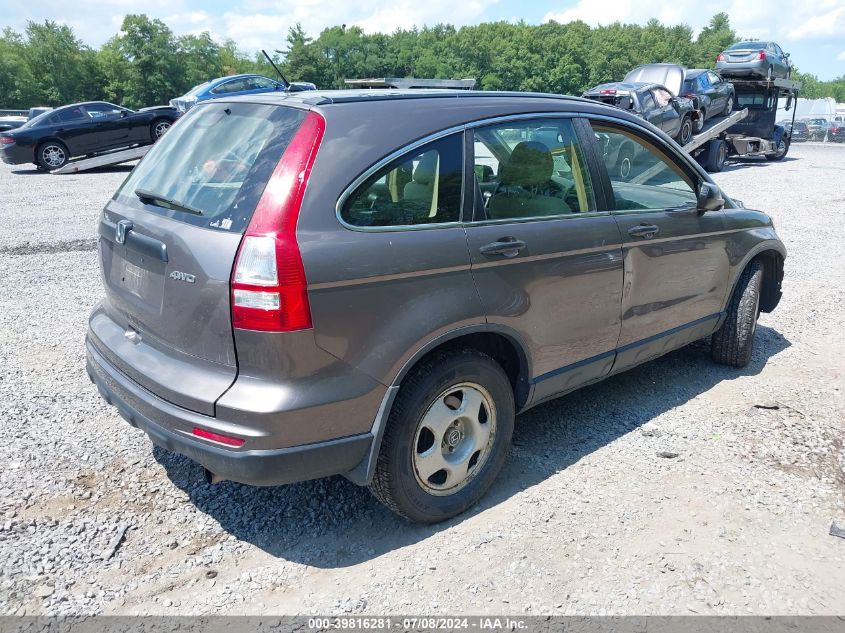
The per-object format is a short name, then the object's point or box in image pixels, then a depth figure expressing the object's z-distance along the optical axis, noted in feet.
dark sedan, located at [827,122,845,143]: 108.99
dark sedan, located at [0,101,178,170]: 53.93
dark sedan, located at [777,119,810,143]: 112.78
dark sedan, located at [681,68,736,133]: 55.42
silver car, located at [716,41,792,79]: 63.31
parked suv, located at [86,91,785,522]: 8.25
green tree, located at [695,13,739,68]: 334.03
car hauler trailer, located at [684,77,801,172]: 59.57
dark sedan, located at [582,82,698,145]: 48.98
